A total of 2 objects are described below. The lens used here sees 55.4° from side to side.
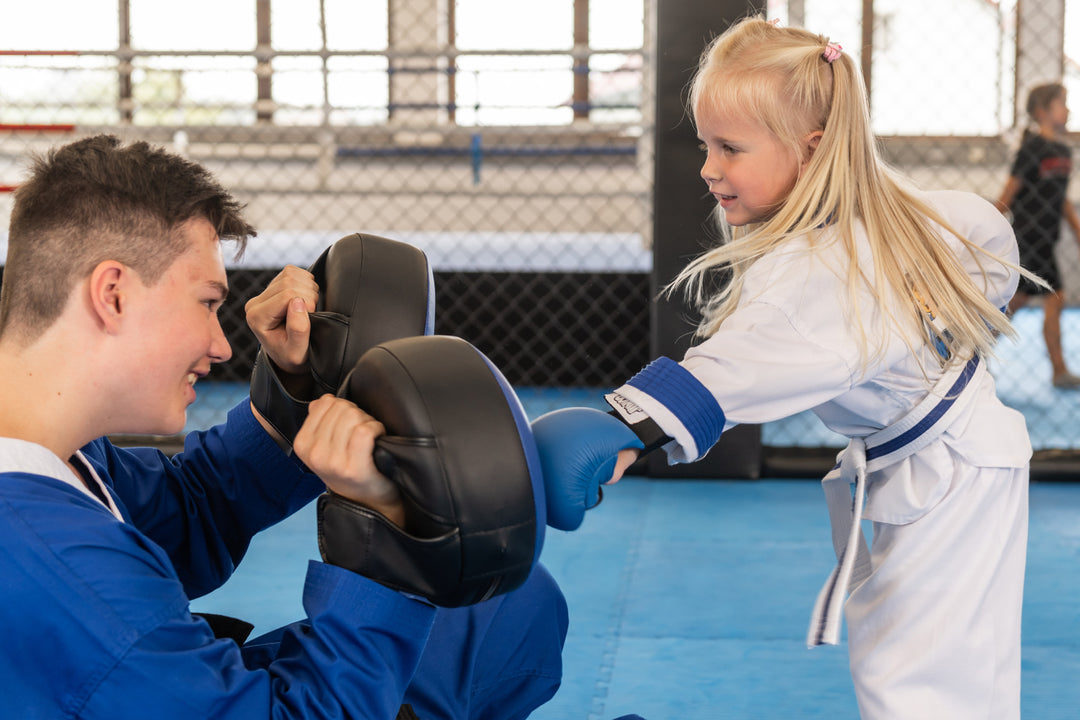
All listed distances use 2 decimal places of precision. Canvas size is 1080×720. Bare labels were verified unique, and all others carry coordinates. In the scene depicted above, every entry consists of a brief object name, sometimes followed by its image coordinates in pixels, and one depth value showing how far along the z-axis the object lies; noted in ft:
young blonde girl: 3.72
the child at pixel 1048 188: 13.53
